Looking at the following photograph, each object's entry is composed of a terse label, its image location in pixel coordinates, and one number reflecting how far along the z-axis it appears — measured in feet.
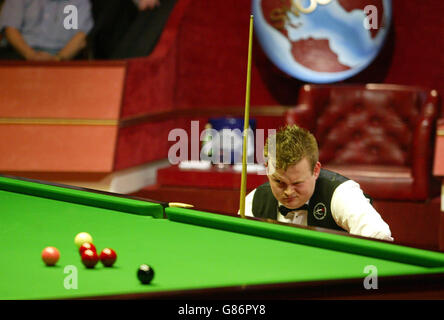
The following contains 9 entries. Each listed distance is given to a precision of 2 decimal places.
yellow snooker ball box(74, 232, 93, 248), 13.30
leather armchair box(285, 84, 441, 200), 33.47
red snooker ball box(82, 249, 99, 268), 11.98
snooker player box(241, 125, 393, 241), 17.03
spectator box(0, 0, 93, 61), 37.58
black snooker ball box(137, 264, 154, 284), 10.94
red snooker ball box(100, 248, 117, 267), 12.06
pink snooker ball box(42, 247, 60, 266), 12.18
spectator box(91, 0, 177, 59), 40.22
